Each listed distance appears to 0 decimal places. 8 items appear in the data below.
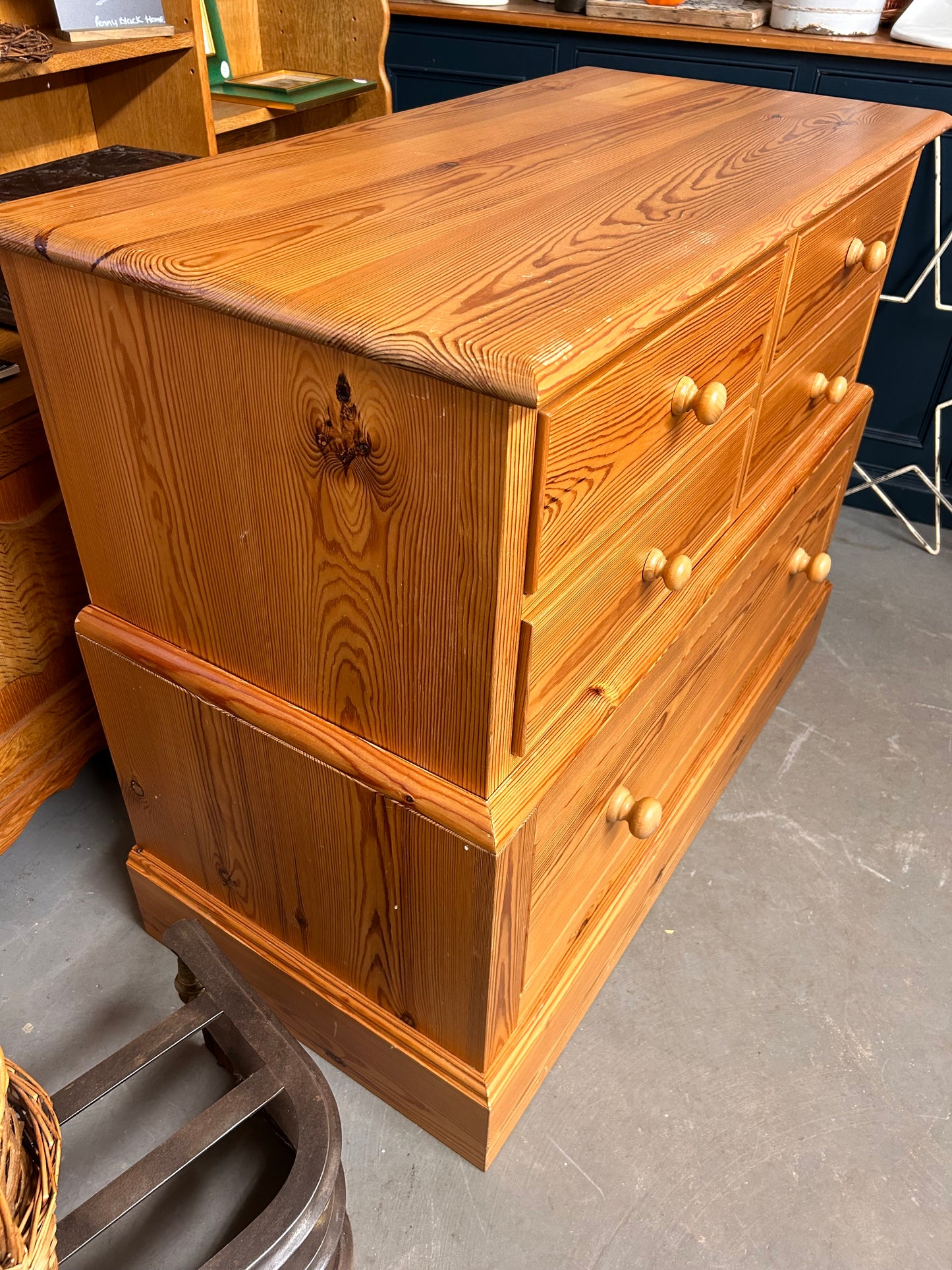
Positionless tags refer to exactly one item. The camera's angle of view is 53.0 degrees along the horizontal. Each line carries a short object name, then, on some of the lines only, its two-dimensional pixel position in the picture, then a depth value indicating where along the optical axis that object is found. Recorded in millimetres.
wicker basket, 637
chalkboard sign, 1382
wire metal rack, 2160
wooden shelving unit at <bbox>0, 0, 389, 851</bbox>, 1238
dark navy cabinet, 2197
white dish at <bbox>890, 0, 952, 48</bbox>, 2129
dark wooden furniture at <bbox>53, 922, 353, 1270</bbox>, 886
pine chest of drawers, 721
